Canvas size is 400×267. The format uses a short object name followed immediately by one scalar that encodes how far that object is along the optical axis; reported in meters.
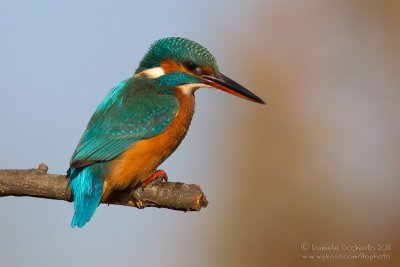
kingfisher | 8.16
